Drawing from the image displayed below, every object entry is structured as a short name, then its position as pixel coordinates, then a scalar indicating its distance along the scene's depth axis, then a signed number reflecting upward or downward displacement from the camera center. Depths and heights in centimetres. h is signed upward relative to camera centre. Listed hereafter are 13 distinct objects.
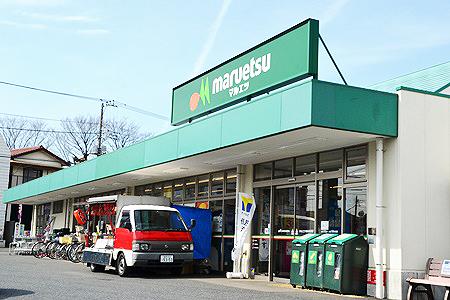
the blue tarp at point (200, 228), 1808 +4
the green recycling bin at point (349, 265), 1216 -61
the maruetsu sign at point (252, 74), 1239 +377
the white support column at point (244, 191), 1647 +111
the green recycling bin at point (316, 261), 1288 -59
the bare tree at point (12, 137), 6506 +900
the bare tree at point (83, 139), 6188 +870
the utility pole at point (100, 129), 4694 +742
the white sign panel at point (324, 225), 1384 +19
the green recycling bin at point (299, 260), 1347 -61
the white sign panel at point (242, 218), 1614 +33
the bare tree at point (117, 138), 6066 +896
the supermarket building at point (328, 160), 1172 +175
